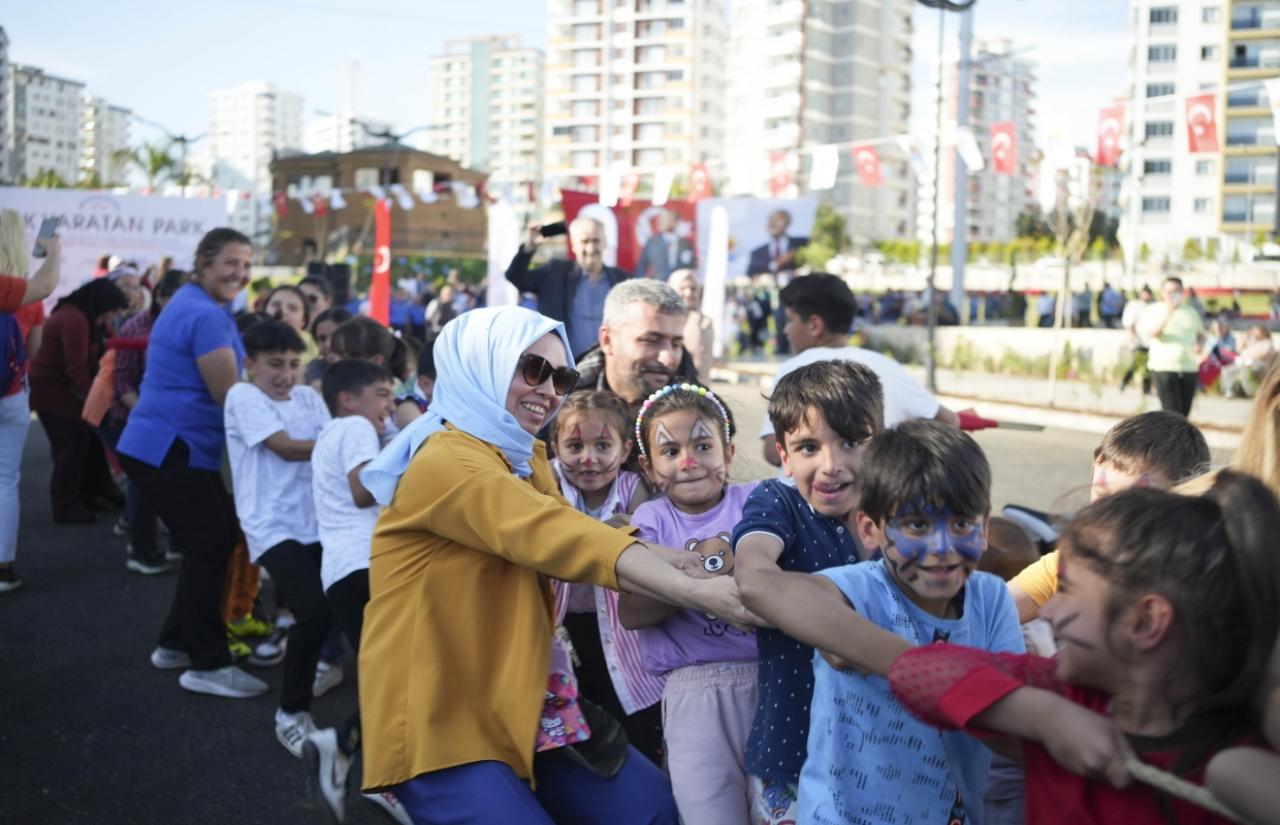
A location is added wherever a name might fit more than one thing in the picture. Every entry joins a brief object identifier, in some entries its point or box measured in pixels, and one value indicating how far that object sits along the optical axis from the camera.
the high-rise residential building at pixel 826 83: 117.81
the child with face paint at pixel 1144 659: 1.77
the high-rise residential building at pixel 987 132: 161.12
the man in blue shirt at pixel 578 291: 7.98
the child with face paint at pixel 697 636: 3.01
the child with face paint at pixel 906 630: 2.36
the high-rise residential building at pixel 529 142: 189.00
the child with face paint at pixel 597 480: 3.99
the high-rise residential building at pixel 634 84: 129.25
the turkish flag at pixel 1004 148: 25.62
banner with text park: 17.44
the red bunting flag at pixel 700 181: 31.20
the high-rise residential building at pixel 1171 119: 97.75
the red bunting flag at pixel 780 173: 27.62
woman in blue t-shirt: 5.99
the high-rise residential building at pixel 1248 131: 94.00
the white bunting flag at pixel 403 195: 25.24
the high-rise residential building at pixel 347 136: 94.57
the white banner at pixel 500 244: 14.37
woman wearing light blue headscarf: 2.59
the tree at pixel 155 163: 69.56
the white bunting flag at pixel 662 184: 28.80
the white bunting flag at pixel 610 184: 28.61
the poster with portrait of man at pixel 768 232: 21.77
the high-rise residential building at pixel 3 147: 73.07
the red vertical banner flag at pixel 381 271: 15.55
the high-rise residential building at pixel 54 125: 168.25
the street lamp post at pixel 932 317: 23.25
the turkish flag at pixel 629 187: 33.46
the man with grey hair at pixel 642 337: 4.66
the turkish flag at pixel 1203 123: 20.84
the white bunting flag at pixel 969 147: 23.23
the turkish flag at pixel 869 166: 28.94
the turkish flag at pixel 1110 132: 23.91
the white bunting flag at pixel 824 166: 25.95
